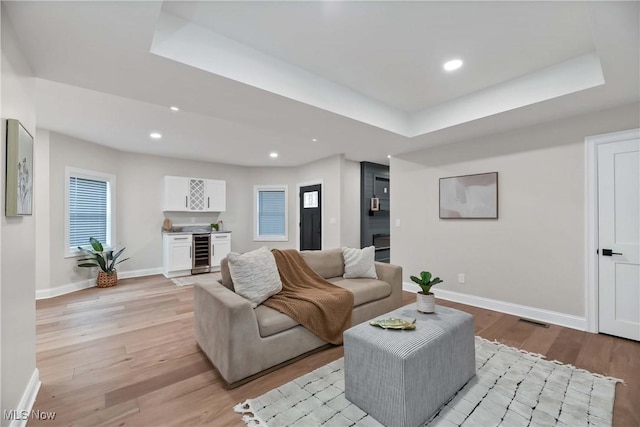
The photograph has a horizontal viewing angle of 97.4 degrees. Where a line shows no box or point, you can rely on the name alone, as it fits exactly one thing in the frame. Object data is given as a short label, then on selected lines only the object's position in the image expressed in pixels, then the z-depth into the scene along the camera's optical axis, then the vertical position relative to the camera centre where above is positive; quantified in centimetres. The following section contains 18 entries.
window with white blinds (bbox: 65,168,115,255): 459 +12
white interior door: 268 -25
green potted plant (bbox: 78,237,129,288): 474 -83
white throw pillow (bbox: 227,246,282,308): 239 -55
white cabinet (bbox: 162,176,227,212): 583 +42
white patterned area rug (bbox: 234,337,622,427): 165 -121
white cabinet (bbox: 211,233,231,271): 612 -73
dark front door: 612 -8
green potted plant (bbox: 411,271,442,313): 212 -63
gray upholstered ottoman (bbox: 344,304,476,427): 155 -93
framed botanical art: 146 +25
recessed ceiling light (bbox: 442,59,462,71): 248 +134
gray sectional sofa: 199 -94
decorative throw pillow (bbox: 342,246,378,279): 342 -62
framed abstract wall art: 363 +23
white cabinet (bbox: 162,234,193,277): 553 -81
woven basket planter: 477 -112
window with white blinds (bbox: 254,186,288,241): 715 +5
